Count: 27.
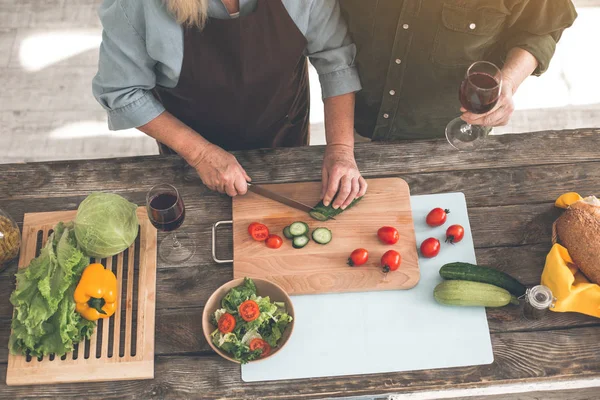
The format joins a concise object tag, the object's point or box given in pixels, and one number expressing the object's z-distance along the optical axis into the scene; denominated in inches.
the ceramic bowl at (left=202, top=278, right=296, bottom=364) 68.6
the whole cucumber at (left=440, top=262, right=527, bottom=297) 72.8
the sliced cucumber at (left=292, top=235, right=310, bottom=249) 75.4
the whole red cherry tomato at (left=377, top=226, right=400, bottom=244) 75.4
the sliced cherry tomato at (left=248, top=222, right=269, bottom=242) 76.2
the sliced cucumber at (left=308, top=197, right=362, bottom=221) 76.9
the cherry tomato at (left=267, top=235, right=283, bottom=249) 75.4
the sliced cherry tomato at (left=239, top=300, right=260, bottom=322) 67.4
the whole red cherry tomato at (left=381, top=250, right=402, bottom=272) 73.6
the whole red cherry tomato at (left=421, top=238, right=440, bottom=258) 75.8
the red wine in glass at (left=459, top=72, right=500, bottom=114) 69.6
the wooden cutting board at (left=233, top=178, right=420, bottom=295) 74.3
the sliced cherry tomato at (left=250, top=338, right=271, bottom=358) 68.0
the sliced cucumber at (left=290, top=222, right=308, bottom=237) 75.6
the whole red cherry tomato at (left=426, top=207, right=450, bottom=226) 77.9
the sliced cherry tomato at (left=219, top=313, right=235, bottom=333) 67.7
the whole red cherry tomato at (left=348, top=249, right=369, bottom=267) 73.9
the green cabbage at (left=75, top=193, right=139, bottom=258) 71.1
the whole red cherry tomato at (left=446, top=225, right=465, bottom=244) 76.5
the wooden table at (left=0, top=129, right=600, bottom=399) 69.9
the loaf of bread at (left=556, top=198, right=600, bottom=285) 71.1
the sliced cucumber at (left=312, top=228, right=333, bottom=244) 75.7
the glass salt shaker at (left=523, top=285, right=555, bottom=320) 69.8
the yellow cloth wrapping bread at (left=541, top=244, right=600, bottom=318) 70.6
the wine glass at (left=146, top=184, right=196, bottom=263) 69.6
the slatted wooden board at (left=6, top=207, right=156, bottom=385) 69.7
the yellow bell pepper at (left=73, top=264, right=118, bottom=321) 69.8
